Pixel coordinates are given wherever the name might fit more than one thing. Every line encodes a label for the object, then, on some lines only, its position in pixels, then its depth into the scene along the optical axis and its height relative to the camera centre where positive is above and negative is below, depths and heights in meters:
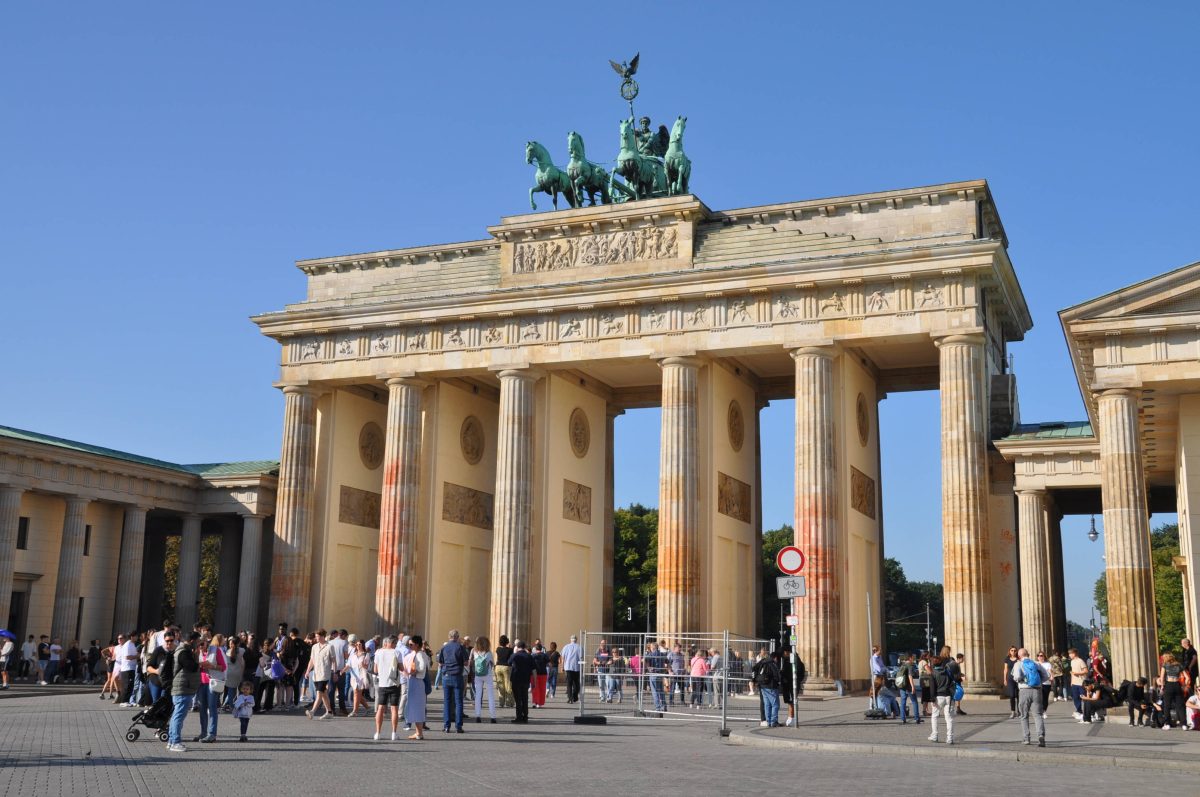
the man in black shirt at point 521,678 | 24.69 -0.69
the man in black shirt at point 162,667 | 19.09 -0.49
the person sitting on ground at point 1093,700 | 25.22 -0.95
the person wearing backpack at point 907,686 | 25.00 -0.72
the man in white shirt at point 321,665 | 25.84 -0.54
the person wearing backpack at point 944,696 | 19.92 -0.74
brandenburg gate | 38.84 +8.68
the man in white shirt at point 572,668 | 31.06 -0.61
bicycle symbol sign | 22.39 +1.08
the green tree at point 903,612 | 125.19 +3.87
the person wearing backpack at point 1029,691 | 19.58 -0.61
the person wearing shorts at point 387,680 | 21.12 -0.67
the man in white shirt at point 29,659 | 41.41 -0.86
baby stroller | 18.77 -1.19
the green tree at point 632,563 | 86.25 +5.63
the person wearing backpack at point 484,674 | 25.30 -0.65
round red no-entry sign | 22.47 +1.57
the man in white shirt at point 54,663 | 41.53 -0.96
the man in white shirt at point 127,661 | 27.83 -0.58
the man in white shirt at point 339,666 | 26.03 -0.56
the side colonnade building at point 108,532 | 46.41 +4.11
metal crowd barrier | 27.23 -0.72
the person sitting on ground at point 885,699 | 26.77 -1.06
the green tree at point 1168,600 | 73.88 +3.20
